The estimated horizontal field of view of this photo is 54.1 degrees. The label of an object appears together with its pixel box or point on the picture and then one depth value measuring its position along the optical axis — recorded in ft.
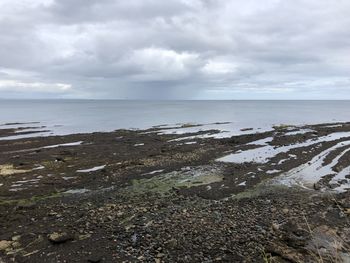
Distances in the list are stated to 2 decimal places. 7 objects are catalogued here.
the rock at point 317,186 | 67.77
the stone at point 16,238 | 42.50
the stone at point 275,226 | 45.31
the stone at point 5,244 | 40.10
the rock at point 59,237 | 41.55
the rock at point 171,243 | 40.42
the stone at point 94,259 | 37.51
